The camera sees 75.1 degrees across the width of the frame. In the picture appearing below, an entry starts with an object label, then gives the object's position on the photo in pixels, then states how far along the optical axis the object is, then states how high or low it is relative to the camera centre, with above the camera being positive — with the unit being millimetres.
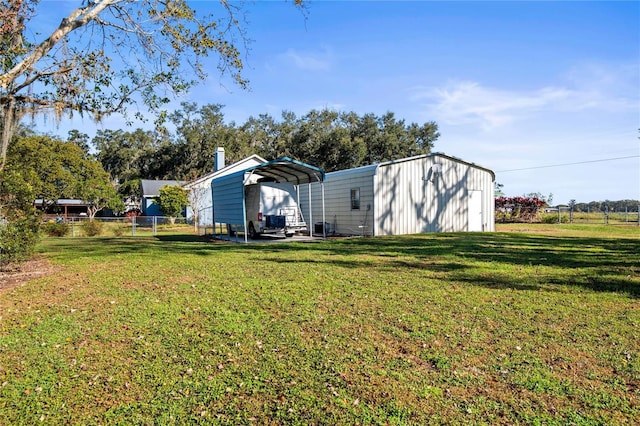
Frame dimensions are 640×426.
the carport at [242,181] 14781 +1507
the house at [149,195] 41781 +2648
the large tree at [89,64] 7633 +3189
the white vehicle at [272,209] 15766 +384
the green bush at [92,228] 20828 -283
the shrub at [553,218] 30080 -297
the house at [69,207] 44394 +1800
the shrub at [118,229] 21750 -413
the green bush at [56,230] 20303 -340
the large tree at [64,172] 31828 +4315
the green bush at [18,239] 8289 -319
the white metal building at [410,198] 17297 +868
